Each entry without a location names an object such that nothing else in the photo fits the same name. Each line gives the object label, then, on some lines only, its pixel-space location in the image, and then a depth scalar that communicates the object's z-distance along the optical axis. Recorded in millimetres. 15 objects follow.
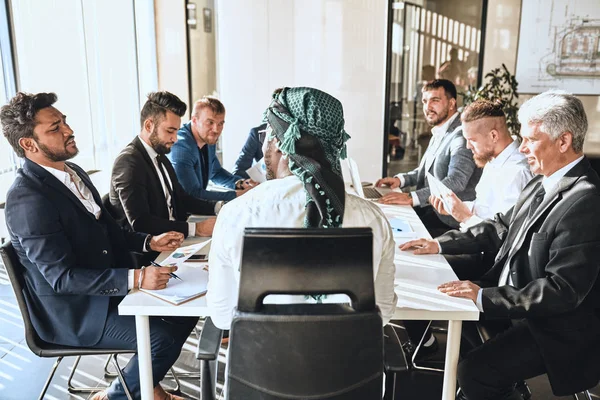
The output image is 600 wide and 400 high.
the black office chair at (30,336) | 2135
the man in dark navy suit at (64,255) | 2119
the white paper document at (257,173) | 3639
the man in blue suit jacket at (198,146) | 3635
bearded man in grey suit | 3551
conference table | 1947
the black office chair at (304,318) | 1287
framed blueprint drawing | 6031
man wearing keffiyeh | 1521
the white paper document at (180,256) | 2288
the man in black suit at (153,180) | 2789
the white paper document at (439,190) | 2891
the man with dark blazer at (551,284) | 1979
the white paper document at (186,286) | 2008
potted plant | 5880
